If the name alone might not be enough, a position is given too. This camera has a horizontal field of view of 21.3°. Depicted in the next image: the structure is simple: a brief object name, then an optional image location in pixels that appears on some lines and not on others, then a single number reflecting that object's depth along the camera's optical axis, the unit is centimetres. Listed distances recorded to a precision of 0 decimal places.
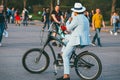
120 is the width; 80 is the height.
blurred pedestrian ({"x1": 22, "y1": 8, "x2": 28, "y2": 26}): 2957
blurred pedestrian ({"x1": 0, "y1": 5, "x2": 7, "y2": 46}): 1320
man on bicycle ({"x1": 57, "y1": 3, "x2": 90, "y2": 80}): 725
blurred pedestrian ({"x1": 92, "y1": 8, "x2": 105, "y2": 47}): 1452
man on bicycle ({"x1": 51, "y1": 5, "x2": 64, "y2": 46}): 1285
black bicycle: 736
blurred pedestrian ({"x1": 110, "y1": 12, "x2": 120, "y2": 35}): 2222
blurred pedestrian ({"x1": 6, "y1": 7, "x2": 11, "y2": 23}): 3259
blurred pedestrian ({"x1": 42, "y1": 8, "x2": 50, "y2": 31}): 2436
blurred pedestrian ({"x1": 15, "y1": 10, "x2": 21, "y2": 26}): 2954
